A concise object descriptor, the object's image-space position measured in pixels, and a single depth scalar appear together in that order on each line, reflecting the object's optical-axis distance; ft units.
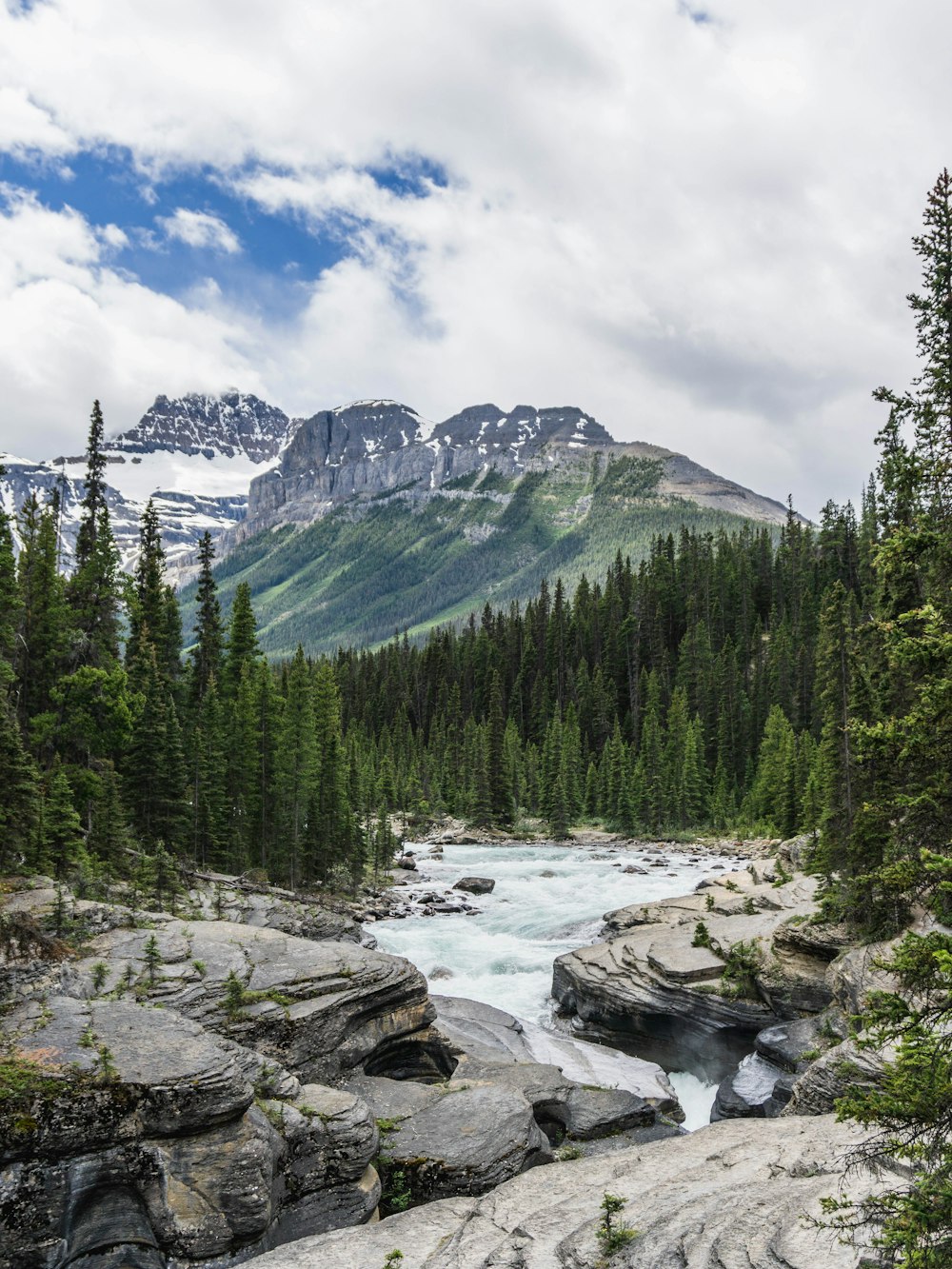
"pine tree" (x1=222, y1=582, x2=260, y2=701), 172.26
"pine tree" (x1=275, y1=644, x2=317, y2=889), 150.51
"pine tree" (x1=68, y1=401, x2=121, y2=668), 119.14
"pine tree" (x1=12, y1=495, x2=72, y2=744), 111.55
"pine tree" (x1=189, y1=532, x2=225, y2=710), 171.63
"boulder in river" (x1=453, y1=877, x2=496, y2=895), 159.02
